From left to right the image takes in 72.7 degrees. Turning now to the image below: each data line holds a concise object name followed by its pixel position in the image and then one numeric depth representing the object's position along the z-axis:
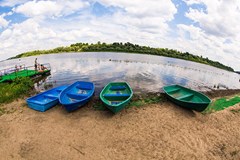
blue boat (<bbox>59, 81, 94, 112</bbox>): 12.86
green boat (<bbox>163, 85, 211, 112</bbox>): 13.15
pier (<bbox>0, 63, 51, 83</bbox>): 21.03
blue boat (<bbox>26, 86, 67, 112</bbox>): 13.09
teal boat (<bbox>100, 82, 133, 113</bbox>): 12.23
